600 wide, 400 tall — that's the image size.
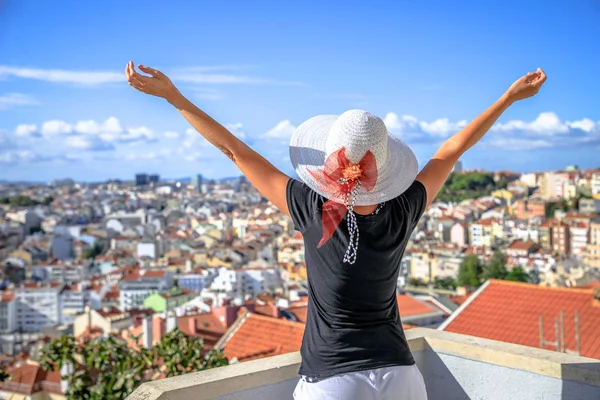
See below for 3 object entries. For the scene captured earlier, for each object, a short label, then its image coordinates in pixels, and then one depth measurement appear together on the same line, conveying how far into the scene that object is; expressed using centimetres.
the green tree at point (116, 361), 405
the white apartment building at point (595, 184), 5819
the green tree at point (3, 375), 354
